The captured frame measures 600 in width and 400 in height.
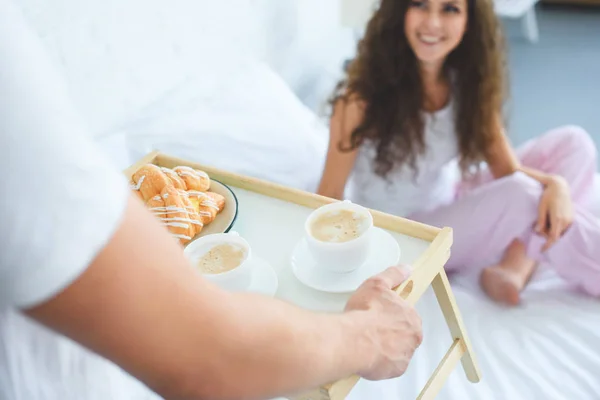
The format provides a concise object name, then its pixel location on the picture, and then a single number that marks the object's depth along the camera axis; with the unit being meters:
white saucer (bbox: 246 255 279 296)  0.86
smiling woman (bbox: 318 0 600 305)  1.37
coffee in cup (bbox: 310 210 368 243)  0.87
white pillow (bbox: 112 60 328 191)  1.38
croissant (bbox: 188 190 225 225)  0.99
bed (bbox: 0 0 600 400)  1.16
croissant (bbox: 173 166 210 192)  1.03
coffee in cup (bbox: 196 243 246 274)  0.85
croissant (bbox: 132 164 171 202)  1.01
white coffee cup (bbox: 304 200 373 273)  0.84
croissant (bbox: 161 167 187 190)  1.03
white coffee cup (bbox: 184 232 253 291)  0.82
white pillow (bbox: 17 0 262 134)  1.21
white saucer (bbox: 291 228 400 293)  0.86
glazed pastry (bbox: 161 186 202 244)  0.94
